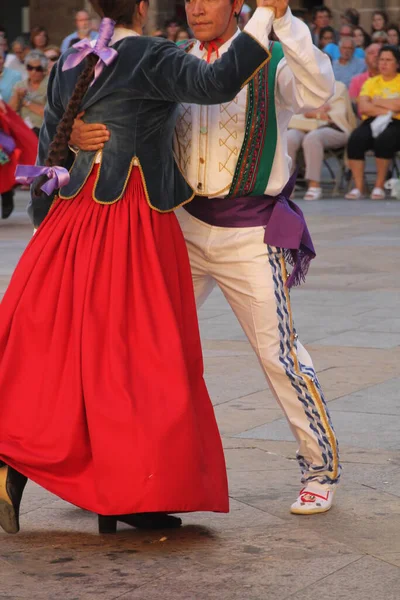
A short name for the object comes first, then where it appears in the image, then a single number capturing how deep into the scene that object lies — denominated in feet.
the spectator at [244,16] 49.78
